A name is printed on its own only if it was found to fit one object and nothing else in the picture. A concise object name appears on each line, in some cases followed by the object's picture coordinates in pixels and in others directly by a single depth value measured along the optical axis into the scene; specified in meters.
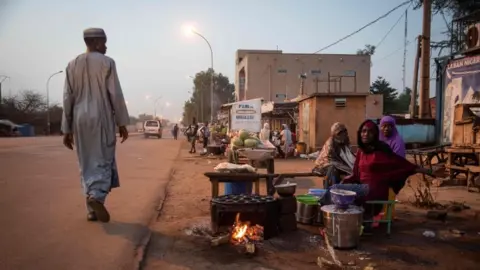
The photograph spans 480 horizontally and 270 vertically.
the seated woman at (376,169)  5.24
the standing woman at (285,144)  17.78
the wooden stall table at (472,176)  8.95
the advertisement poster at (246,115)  16.25
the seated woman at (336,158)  6.29
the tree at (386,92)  49.91
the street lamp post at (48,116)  55.87
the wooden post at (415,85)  19.45
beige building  52.41
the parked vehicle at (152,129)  46.28
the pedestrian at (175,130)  42.73
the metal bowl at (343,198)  4.62
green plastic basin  5.69
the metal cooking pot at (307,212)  5.68
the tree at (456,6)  22.85
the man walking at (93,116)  4.91
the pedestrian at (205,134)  23.63
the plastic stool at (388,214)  5.12
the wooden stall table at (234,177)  5.70
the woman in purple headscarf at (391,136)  6.27
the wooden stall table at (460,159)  9.52
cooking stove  4.71
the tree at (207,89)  93.81
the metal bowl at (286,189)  5.16
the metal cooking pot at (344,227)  4.50
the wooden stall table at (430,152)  10.41
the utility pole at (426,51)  14.87
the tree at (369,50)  60.41
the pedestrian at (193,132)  21.49
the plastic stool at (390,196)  5.41
